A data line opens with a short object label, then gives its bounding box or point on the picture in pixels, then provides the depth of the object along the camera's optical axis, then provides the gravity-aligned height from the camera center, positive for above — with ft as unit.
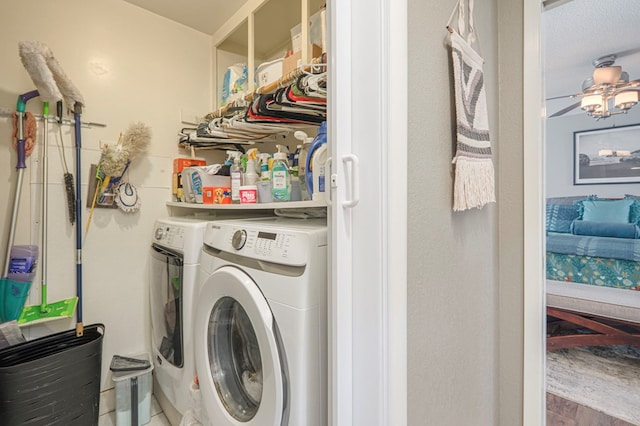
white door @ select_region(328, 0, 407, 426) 2.24 -0.01
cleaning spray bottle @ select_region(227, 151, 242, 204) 4.86 +0.47
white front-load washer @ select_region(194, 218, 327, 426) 2.67 -1.19
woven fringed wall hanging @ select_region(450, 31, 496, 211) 2.83 +0.79
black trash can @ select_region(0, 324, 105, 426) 3.81 -2.38
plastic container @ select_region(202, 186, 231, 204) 5.30 +0.29
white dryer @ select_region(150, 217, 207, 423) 4.42 -1.56
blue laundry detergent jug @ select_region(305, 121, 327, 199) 3.54 +0.58
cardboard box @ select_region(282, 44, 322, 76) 4.60 +2.51
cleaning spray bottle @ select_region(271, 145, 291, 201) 4.07 +0.44
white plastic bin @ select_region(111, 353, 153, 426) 5.03 -3.26
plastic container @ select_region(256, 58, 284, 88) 5.08 +2.44
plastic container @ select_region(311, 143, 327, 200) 3.52 +0.48
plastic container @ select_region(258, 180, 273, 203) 4.37 +0.30
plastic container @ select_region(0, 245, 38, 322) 4.78 -1.17
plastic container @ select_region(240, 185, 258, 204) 4.55 +0.25
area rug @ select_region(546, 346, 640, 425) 3.34 -2.05
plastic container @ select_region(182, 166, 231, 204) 5.63 +0.60
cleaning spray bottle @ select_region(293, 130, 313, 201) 4.13 +0.71
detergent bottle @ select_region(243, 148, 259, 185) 4.79 +0.66
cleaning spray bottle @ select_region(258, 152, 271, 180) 4.42 +0.69
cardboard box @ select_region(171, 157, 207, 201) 6.59 +0.85
